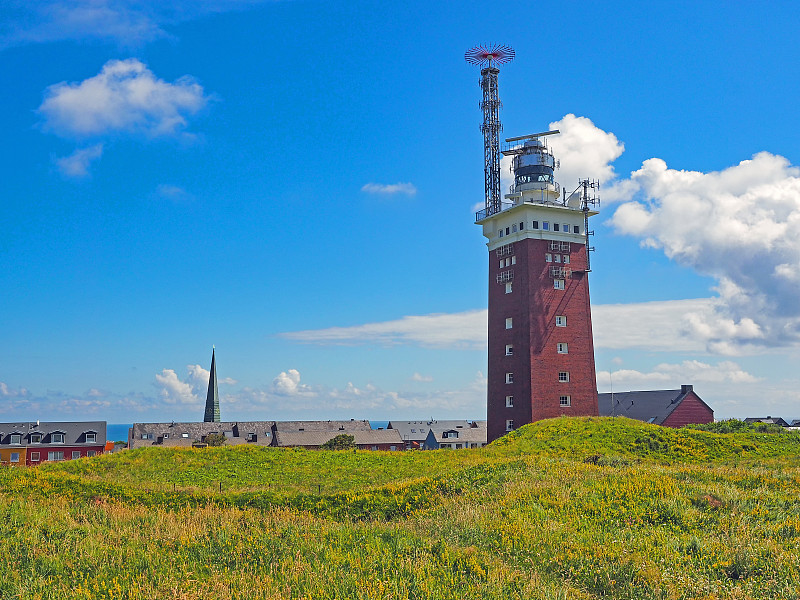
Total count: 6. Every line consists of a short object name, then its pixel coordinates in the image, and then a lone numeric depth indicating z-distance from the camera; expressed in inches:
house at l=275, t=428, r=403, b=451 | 3518.7
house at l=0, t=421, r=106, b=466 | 3132.4
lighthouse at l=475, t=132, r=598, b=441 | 2009.1
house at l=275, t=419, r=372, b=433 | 3956.7
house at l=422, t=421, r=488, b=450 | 4156.0
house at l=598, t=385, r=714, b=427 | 2534.4
